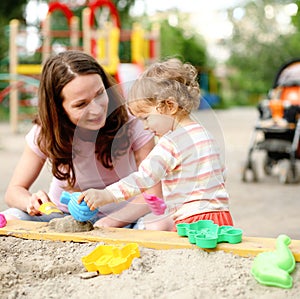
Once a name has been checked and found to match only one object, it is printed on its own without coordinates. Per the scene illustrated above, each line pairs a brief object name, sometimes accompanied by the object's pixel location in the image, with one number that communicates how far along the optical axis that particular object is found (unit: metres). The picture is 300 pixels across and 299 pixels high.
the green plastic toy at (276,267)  1.63
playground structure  9.76
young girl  2.04
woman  2.27
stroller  5.52
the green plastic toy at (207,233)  1.85
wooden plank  1.86
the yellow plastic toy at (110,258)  1.77
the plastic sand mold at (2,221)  2.24
